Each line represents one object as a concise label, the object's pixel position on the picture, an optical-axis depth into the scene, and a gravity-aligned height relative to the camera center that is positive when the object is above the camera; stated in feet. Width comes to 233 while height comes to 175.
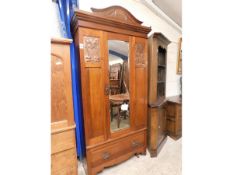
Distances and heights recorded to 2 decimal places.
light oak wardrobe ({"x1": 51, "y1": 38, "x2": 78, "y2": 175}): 4.10 -0.88
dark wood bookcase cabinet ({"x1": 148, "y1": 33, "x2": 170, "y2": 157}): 6.89 -1.13
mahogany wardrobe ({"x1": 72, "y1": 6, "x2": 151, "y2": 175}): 4.95 +0.00
